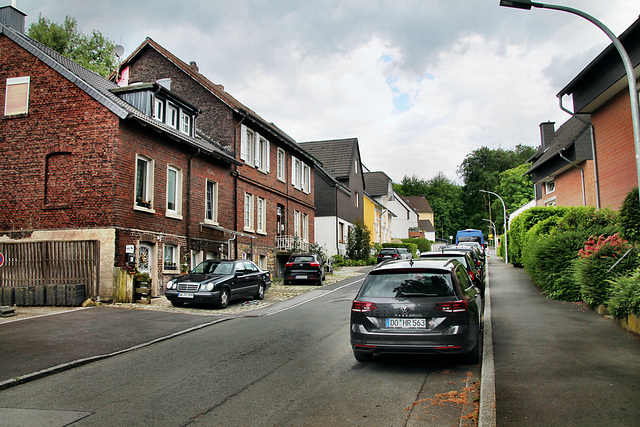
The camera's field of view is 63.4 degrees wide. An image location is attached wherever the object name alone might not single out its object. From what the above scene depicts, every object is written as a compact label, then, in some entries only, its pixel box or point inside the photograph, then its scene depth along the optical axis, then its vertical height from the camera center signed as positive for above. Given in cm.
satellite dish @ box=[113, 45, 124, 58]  2564 +1033
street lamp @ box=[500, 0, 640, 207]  867 +371
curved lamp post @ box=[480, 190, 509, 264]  3490 -4
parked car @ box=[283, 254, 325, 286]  2345 -64
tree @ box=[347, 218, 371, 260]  4184 +95
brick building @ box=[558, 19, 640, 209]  1608 +453
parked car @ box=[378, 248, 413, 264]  3958 +1
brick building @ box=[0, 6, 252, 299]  1673 +311
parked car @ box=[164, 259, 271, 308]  1530 -81
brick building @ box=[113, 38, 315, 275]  2548 +542
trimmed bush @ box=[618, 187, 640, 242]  957 +59
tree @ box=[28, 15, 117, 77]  3716 +1595
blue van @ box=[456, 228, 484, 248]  5872 +190
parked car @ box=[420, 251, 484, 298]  1309 -8
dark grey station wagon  697 -83
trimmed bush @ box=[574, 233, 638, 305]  1049 -32
